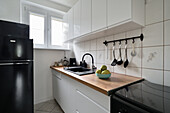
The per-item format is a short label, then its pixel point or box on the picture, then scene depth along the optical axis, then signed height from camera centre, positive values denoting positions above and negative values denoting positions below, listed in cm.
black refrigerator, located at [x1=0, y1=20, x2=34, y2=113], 117 -29
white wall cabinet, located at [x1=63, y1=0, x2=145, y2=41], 83 +48
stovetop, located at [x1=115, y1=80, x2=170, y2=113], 46 -29
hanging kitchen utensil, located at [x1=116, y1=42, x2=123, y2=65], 118 -7
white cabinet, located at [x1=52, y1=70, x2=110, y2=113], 74 -51
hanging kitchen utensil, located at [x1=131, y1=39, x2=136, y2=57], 106 +7
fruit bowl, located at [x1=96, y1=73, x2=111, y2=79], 95 -24
